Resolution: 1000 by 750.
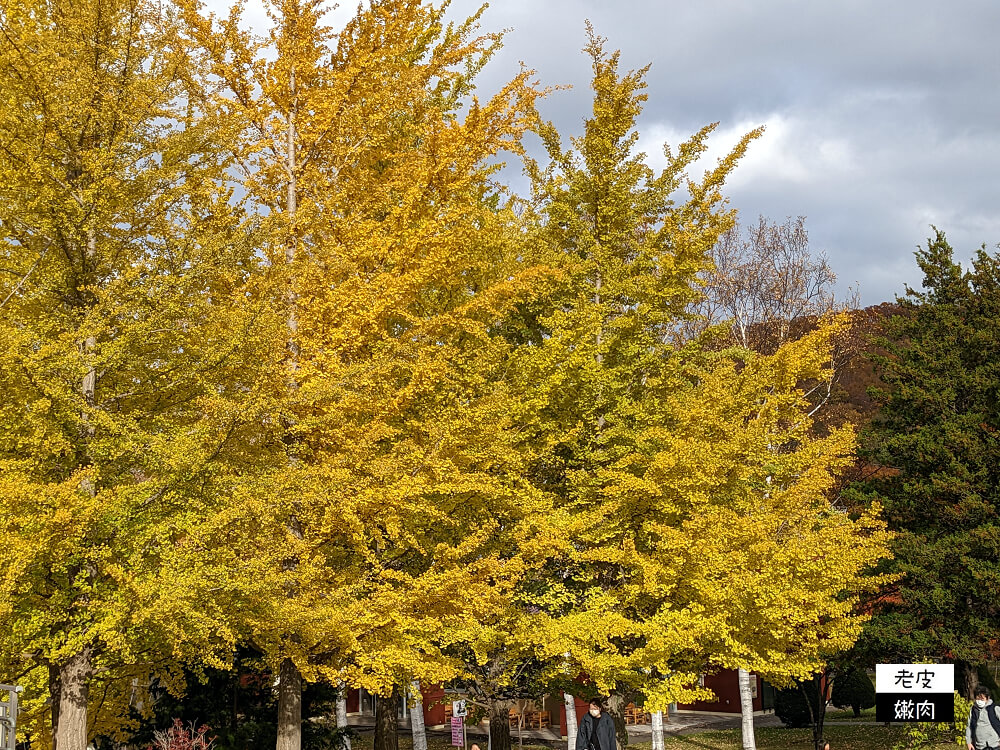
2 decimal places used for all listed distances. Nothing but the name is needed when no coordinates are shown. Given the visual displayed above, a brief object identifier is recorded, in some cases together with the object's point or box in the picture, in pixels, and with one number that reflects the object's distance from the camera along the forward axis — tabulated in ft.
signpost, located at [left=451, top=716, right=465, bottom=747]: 53.48
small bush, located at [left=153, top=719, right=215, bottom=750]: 38.45
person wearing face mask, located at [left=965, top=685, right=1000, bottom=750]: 33.17
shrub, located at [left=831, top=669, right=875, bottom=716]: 92.55
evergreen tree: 60.08
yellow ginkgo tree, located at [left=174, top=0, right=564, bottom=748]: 31.86
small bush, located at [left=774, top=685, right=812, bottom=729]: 86.48
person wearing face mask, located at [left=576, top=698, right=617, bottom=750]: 35.78
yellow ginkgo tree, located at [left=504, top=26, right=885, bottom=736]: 37.96
